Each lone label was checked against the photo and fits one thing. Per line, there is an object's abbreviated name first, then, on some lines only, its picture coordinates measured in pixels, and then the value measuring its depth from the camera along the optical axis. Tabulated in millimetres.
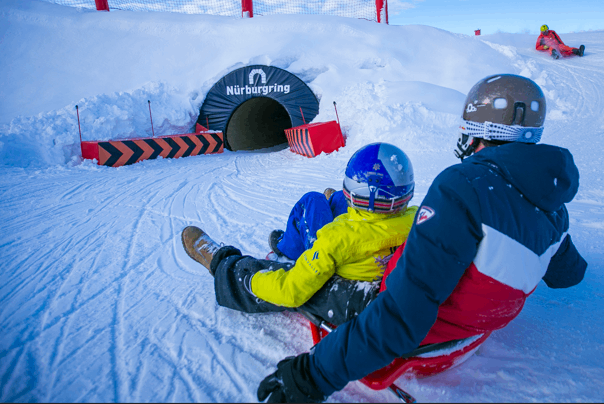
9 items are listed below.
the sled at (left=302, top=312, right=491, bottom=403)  1286
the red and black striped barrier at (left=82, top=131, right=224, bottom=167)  6781
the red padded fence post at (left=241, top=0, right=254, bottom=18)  12573
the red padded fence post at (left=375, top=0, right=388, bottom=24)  13481
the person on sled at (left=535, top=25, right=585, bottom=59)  12641
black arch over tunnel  9656
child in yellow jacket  1532
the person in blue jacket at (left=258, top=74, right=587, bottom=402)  973
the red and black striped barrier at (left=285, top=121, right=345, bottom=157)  7362
